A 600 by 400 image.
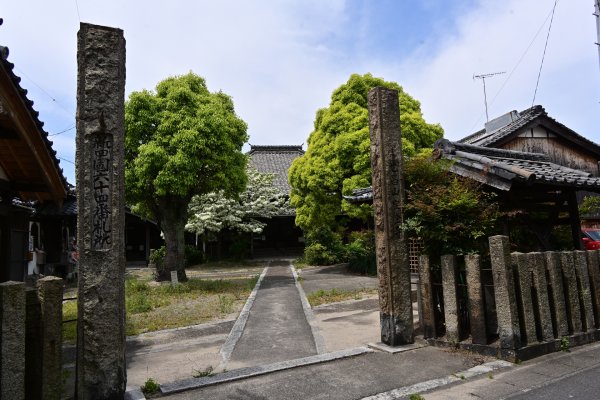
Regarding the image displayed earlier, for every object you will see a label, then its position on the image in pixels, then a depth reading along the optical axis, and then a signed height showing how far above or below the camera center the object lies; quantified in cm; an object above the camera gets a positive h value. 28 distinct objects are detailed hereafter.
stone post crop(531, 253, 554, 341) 581 -110
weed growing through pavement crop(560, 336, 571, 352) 592 -185
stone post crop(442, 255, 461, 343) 603 -109
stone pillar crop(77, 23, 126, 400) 421 +42
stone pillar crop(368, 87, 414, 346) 621 +22
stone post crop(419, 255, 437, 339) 640 -114
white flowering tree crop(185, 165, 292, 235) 2327 +212
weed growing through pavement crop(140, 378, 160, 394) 476 -175
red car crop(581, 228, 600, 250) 1348 -58
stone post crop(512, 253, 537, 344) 562 -101
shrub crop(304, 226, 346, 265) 2211 -60
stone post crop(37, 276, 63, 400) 376 -82
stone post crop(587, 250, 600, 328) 667 -109
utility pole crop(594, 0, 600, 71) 1044 +568
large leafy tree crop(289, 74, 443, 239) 1686 +395
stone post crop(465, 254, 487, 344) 573 -107
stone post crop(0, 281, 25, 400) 350 -79
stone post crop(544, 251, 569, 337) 605 -109
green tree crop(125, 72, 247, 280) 1389 +347
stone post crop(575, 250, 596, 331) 646 -113
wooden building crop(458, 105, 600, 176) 1673 +391
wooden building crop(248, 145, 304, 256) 2870 +16
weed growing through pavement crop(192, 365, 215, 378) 531 -180
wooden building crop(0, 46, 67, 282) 520 +160
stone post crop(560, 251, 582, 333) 626 -118
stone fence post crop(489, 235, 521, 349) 539 -94
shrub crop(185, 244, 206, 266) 2519 -76
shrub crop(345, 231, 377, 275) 1742 -89
